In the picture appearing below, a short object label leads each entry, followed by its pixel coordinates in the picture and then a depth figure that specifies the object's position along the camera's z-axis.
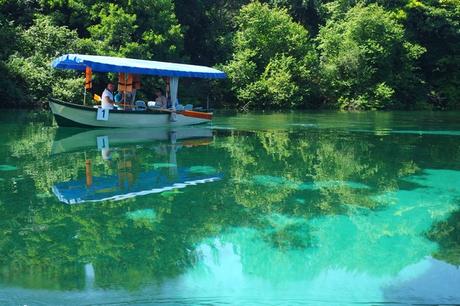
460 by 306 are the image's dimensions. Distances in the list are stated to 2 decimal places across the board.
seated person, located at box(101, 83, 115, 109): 16.45
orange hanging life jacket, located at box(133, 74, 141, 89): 18.28
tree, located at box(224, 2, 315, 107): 31.64
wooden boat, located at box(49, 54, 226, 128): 16.00
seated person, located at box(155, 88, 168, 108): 19.05
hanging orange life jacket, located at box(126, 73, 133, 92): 17.64
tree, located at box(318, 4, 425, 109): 33.06
